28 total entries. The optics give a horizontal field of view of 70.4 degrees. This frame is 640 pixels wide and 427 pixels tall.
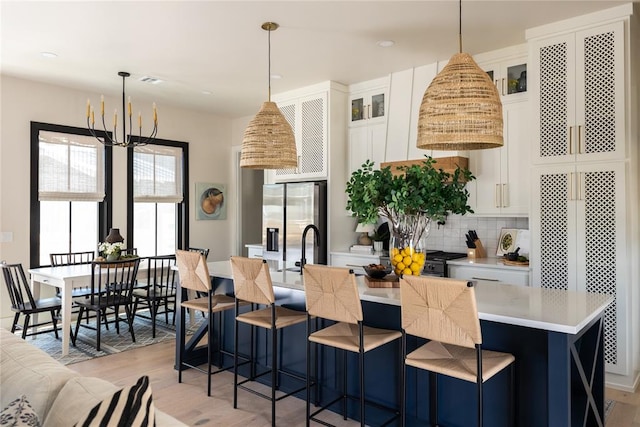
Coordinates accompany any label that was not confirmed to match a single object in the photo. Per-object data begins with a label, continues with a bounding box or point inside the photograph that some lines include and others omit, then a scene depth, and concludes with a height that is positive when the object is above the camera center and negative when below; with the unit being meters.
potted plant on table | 2.63 +0.07
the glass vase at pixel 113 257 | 4.62 -0.44
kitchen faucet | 3.29 -0.25
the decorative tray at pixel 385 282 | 2.75 -0.41
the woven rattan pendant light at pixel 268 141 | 3.20 +0.52
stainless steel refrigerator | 5.14 -0.07
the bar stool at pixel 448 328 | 1.95 -0.51
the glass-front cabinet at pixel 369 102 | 5.08 +1.29
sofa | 1.17 -0.50
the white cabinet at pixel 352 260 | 4.79 -0.50
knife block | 4.49 -0.37
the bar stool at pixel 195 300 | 3.30 -0.67
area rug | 4.20 -1.29
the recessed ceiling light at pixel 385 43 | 4.00 +1.53
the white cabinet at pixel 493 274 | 3.85 -0.53
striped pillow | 1.02 -0.45
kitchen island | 1.96 -0.71
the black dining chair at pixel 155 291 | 4.80 -0.87
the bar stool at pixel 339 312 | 2.38 -0.54
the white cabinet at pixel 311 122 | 5.27 +1.10
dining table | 4.16 -0.64
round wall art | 6.82 +0.19
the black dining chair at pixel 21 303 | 4.19 -0.85
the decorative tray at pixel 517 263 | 3.91 -0.42
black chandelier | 4.35 +0.99
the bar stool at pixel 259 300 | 2.84 -0.56
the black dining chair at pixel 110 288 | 4.31 -0.75
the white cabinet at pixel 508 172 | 4.14 +0.40
